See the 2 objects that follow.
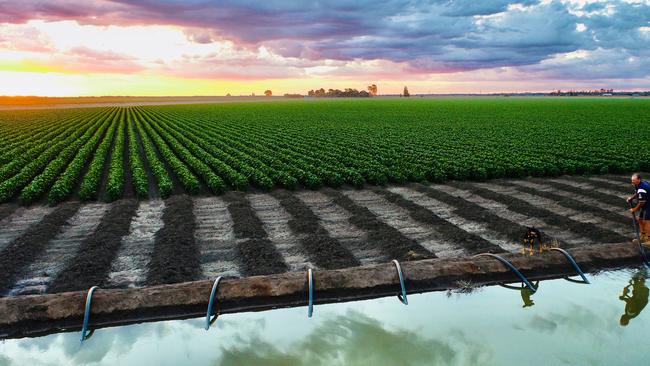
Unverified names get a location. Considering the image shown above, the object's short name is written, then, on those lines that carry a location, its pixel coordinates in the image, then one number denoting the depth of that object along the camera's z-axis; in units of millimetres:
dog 10125
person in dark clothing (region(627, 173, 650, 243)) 10354
